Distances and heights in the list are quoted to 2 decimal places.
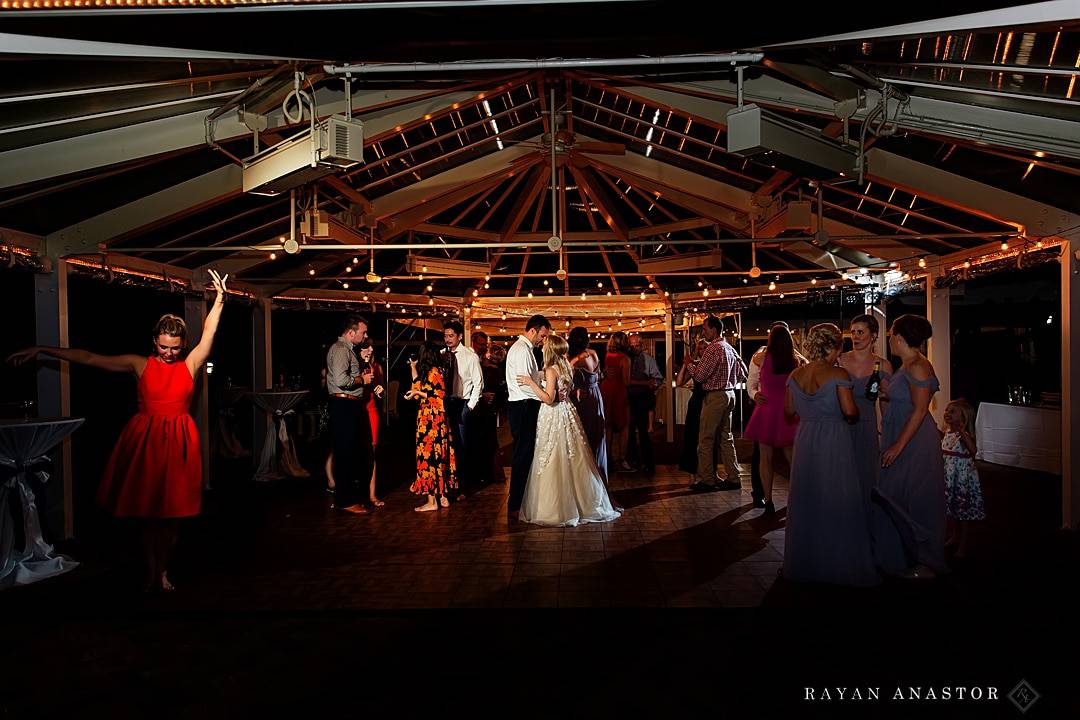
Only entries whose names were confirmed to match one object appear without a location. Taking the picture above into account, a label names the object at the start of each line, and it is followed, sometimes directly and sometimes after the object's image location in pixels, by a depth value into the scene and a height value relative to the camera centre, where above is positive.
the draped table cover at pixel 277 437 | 8.90 -0.95
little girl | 5.04 -0.85
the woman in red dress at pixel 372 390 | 7.16 -0.32
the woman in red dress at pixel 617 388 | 9.00 -0.41
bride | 6.17 -0.96
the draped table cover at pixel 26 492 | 4.68 -0.85
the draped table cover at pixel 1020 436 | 9.05 -1.14
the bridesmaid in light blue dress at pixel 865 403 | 4.72 -0.34
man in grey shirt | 6.60 -0.51
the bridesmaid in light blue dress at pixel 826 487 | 4.37 -0.81
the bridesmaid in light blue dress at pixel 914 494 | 4.52 -0.89
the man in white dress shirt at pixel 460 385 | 7.44 -0.29
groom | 6.47 -0.51
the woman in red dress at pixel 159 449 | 4.24 -0.52
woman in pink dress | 6.48 -0.51
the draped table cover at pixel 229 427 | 11.02 -1.03
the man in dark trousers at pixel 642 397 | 9.16 -0.54
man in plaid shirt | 7.59 -0.47
